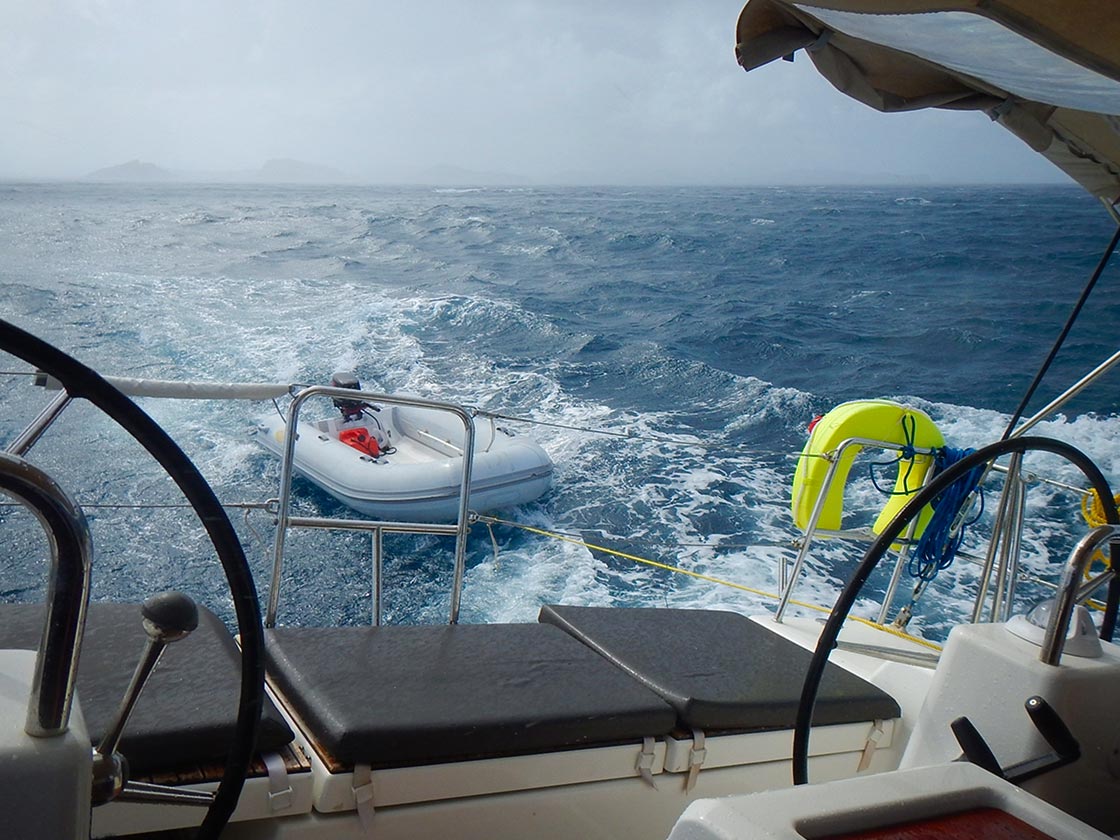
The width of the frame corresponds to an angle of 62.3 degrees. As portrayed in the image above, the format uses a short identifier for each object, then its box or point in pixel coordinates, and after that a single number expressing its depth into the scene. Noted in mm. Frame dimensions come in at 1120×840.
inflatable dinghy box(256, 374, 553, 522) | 7402
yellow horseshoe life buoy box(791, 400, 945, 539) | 3730
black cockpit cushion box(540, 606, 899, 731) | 1646
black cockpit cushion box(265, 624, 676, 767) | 1363
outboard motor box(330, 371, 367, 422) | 8585
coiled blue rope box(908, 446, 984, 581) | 2650
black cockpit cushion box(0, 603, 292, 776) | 1159
